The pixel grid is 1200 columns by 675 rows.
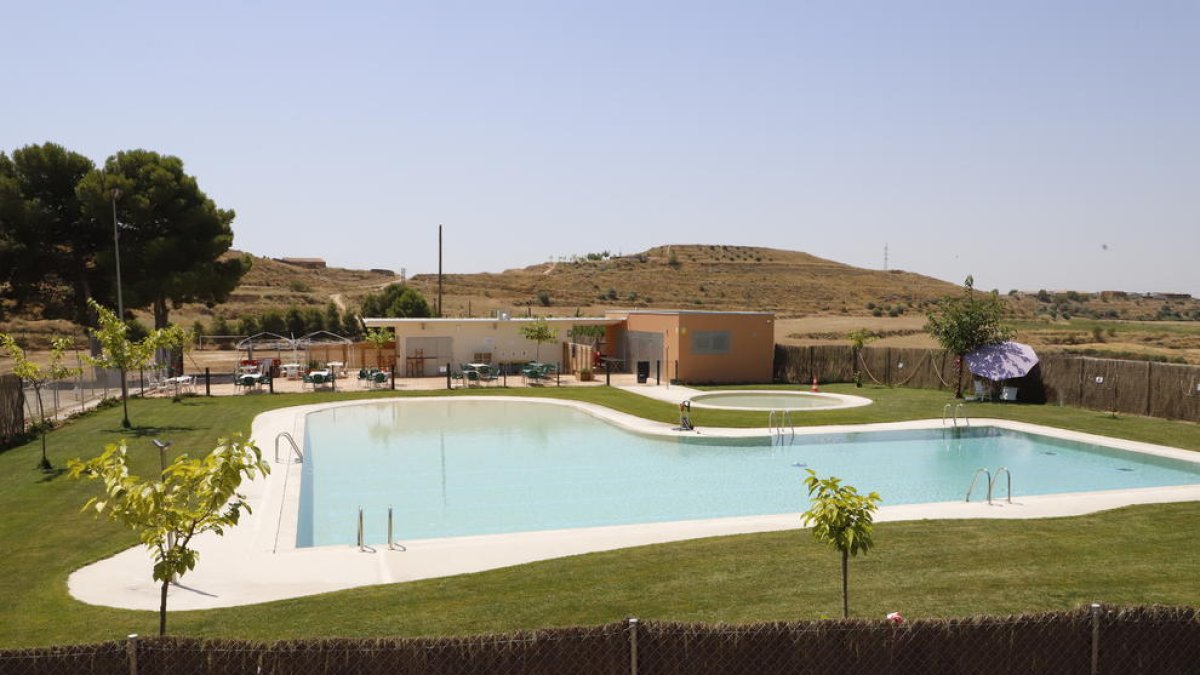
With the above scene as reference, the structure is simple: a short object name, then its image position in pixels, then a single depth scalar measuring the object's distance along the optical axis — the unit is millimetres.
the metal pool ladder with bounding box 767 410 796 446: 20000
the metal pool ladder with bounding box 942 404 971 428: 21350
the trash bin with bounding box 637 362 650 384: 30550
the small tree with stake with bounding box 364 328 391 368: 32734
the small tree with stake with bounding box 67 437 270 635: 5543
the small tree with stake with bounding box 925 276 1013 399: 25828
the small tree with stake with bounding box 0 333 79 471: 17391
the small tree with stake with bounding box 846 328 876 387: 30578
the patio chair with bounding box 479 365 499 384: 31047
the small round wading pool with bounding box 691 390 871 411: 25078
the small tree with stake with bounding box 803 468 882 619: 6328
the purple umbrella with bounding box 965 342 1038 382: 25172
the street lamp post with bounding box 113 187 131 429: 19983
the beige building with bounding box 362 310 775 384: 30750
